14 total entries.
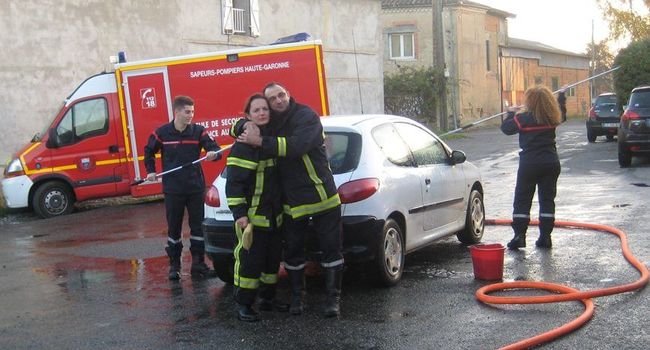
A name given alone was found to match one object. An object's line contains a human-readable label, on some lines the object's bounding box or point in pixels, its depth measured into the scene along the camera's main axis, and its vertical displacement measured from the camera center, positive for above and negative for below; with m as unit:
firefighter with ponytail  9.17 -0.99
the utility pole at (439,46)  34.00 +1.03
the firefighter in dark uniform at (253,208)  6.43 -0.88
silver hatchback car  7.20 -1.01
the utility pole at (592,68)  65.13 -0.49
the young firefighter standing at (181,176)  8.32 -0.78
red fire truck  15.24 -0.32
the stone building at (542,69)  51.59 -0.29
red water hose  5.62 -1.72
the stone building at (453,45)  45.22 +1.44
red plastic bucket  7.51 -1.61
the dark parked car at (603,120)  27.30 -1.80
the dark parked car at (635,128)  18.28 -1.44
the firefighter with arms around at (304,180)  6.40 -0.71
